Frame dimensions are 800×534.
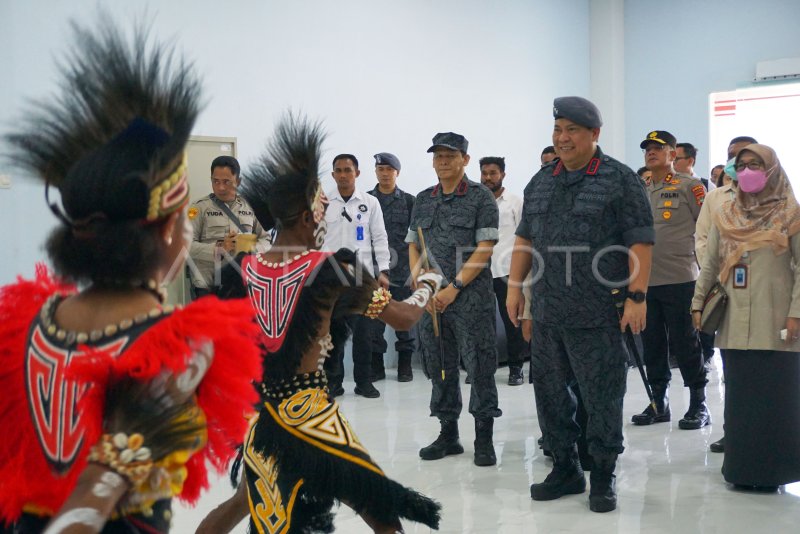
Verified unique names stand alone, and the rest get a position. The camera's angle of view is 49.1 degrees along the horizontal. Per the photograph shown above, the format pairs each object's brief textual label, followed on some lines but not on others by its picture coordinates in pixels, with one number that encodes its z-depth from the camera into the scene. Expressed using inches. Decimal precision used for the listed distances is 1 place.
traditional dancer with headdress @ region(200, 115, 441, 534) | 98.0
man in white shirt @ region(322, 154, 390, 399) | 255.6
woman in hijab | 144.6
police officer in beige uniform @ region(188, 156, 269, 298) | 221.1
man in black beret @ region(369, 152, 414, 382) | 276.1
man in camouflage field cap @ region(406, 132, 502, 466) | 171.9
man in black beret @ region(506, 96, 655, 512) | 139.4
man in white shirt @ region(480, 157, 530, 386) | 266.2
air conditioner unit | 370.0
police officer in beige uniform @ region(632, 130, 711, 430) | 198.1
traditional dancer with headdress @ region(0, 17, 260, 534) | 53.1
